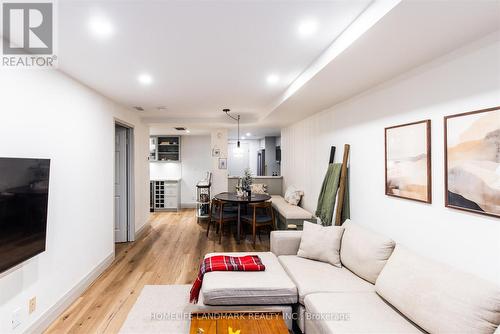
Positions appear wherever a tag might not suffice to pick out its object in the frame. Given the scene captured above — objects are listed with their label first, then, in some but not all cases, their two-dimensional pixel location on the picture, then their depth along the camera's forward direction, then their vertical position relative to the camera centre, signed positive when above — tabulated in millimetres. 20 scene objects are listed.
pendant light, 4783 +1077
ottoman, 2100 -1029
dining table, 4621 -599
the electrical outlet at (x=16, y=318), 1936 -1163
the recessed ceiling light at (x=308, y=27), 1741 +995
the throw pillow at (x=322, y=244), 2637 -820
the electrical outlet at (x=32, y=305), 2117 -1159
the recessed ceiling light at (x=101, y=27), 1695 +979
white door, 4597 -250
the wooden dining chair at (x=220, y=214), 4762 -912
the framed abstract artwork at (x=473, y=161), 1525 +43
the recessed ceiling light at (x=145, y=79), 2775 +1004
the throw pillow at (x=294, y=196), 5156 -590
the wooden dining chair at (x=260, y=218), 4530 -963
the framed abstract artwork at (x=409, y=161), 2055 +56
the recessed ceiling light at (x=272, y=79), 2859 +1027
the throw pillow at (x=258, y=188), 6344 -522
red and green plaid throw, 2352 -951
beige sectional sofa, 1415 -985
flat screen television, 1733 -306
